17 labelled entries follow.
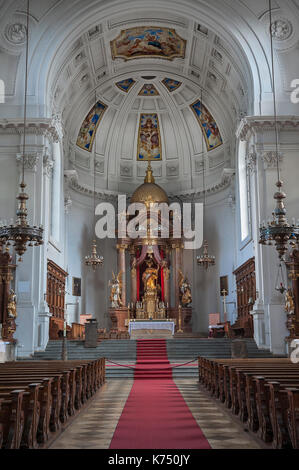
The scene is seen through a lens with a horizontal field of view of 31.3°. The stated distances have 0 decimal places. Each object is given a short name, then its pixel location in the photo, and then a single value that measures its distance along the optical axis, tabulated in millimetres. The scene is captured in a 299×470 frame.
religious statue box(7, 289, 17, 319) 16312
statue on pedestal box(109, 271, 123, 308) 24375
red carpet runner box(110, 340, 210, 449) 5383
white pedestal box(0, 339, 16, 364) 14688
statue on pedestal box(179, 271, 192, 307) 24641
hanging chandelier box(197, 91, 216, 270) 21406
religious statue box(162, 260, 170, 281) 25969
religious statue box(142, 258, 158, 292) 25809
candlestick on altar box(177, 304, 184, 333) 23928
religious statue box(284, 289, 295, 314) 16188
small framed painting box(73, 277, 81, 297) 24188
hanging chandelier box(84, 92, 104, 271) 20594
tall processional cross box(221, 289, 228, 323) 22080
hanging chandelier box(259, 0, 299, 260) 11508
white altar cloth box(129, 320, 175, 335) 22312
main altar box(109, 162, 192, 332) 24547
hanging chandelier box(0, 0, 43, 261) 11359
